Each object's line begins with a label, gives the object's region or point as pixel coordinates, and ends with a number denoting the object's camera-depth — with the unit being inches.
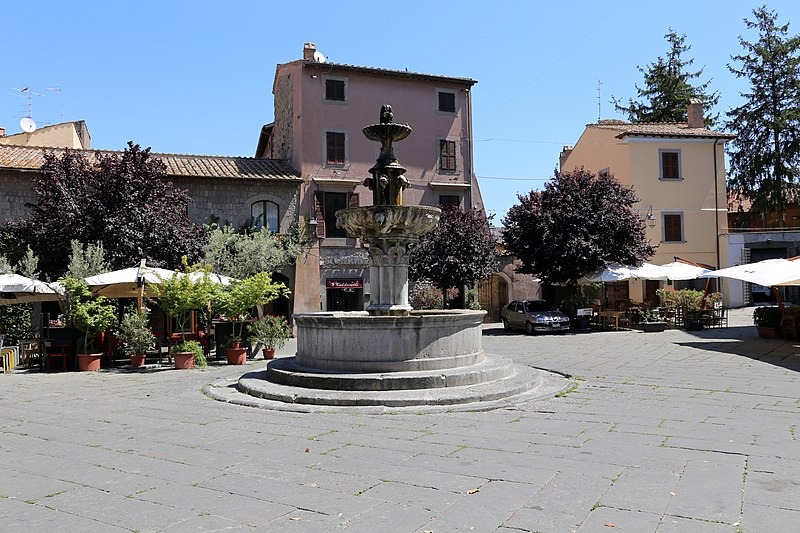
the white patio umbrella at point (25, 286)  555.5
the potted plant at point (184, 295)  532.1
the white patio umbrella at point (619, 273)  913.5
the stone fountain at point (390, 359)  340.8
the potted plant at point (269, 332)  582.6
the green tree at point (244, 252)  868.0
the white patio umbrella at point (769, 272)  635.5
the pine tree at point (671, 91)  1651.1
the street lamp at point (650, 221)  1168.4
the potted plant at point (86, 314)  521.3
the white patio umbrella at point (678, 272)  924.6
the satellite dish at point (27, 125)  1204.5
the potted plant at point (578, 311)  932.0
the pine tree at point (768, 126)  1384.1
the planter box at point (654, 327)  887.1
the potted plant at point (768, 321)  724.0
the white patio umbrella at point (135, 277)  552.4
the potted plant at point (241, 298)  558.3
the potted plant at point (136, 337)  541.3
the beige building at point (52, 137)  1176.2
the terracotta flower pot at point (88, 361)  538.9
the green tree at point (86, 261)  607.8
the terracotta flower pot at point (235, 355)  565.3
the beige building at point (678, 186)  1238.3
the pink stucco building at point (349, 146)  1042.7
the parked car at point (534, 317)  877.2
